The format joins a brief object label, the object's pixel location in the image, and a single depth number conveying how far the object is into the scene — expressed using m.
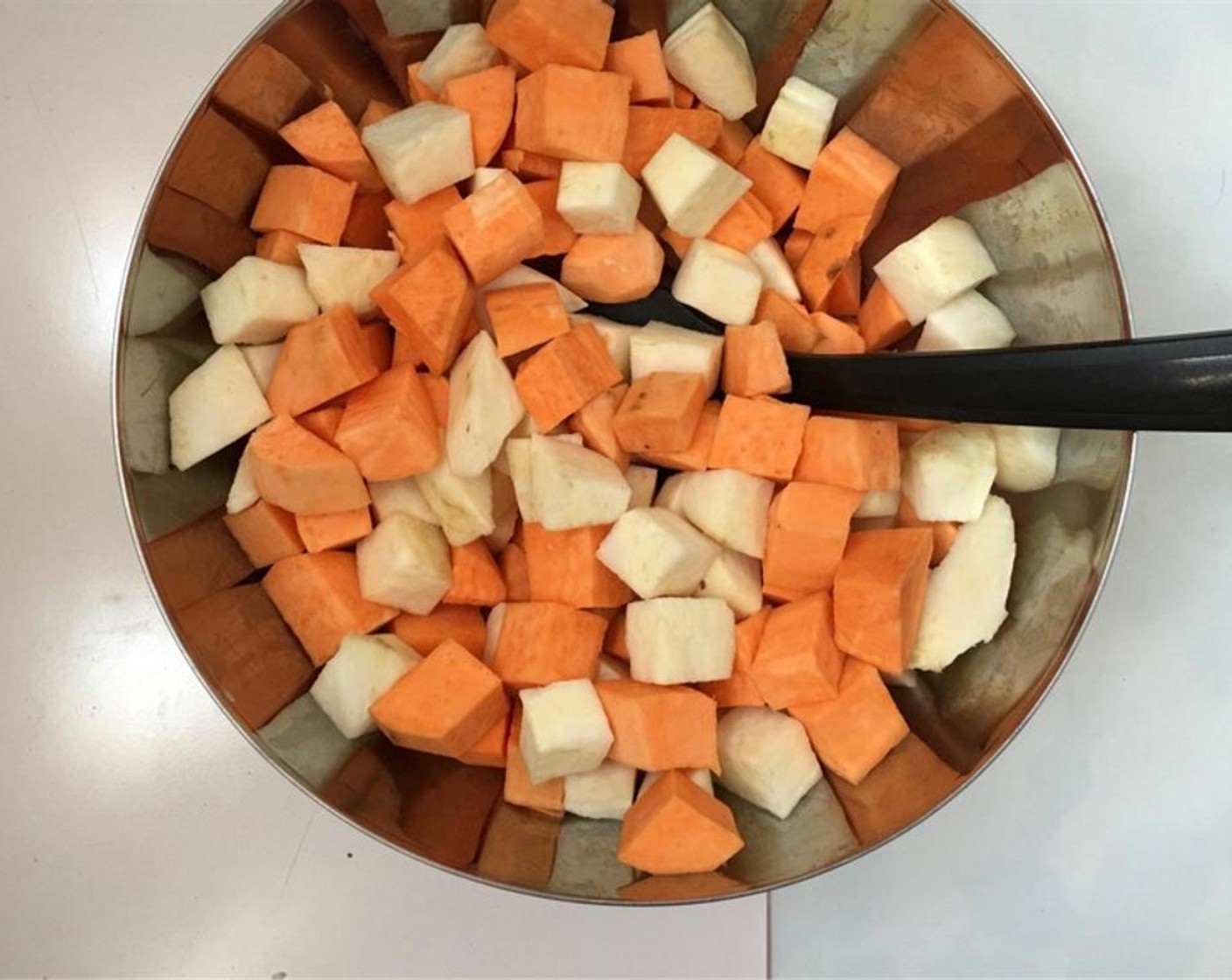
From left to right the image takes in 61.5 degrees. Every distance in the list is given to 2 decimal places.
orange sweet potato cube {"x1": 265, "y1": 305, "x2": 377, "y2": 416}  0.25
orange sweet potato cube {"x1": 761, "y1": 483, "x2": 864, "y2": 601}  0.26
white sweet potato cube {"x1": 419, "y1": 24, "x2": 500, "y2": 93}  0.27
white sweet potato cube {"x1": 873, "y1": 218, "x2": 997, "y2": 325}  0.26
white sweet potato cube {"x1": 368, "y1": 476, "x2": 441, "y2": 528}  0.27
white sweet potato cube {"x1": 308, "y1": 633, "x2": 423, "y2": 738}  0.25
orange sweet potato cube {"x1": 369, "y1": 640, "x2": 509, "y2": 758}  0.25
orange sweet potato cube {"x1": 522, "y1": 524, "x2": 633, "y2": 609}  0.26
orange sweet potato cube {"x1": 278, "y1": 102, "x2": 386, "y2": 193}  0.26
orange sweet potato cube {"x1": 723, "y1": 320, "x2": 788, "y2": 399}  0.26
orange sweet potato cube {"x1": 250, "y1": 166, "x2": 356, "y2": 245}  0.26
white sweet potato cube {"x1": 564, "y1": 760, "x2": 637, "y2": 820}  0.26
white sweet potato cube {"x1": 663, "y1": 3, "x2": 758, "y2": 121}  0.27
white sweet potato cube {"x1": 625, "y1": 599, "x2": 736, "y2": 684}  0.26
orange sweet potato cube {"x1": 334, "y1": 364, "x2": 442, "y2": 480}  0.25
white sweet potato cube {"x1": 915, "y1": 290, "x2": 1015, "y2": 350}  0.27
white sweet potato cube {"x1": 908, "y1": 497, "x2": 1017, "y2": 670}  0.26
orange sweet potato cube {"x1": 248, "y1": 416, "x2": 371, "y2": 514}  0.25
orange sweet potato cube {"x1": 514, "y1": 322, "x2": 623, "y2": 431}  0.26
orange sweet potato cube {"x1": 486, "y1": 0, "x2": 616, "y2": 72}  0.26
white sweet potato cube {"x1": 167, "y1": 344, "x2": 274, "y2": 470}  0.25
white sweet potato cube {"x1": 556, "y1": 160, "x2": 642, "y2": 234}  0.26
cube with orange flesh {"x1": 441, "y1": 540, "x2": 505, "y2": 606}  0.27
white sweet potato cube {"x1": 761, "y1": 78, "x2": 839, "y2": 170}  0.28
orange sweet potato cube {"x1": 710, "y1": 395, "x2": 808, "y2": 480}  0.26
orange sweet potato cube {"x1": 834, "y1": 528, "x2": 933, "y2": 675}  0.25
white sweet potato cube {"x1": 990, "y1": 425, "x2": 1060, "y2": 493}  0.26
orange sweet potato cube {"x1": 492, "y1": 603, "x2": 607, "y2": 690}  0.26
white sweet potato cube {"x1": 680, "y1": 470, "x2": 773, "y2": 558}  0.26
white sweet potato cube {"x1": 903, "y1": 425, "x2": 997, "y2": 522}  0.26
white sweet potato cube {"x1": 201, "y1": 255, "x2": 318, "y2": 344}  0.26
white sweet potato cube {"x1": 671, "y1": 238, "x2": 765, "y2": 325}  0.27
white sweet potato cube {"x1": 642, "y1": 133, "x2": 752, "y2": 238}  0.27
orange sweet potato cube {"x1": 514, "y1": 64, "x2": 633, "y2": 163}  0.26
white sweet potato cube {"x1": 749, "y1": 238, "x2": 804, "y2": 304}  0.29
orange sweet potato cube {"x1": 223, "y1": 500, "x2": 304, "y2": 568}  0.26
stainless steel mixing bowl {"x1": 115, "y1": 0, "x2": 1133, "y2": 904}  0.23
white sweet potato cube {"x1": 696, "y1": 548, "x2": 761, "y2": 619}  0.27
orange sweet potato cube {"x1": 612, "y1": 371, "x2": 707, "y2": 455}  0.26
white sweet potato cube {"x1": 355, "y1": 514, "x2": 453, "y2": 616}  0.25
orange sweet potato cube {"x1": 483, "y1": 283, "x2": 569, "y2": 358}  0.26
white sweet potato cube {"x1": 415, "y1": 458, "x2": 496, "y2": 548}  0.26
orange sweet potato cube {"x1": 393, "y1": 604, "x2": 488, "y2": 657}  0.27
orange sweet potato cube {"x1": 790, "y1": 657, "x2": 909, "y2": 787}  0.26
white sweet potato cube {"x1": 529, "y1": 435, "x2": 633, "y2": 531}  0.25
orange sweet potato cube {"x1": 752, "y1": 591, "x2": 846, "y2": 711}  0.26
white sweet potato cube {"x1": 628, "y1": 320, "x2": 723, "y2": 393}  0.27
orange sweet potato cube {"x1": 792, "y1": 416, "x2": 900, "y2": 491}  0.25
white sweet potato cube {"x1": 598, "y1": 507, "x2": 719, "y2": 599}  0.26
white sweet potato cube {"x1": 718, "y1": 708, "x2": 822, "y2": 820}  0.26
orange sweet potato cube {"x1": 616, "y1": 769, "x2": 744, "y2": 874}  0.25
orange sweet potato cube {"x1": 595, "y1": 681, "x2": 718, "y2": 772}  0.25
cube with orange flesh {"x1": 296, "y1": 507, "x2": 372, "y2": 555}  0.26
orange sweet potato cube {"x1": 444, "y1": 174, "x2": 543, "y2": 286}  0.26
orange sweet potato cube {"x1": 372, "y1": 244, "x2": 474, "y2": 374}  0.25
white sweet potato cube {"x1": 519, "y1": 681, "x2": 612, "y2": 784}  0.25
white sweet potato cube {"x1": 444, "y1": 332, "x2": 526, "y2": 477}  0.26
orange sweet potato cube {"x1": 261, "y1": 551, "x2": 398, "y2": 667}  0.26
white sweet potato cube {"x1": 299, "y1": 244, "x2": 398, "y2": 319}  0.26
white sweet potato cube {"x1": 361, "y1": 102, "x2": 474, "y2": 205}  0.26
